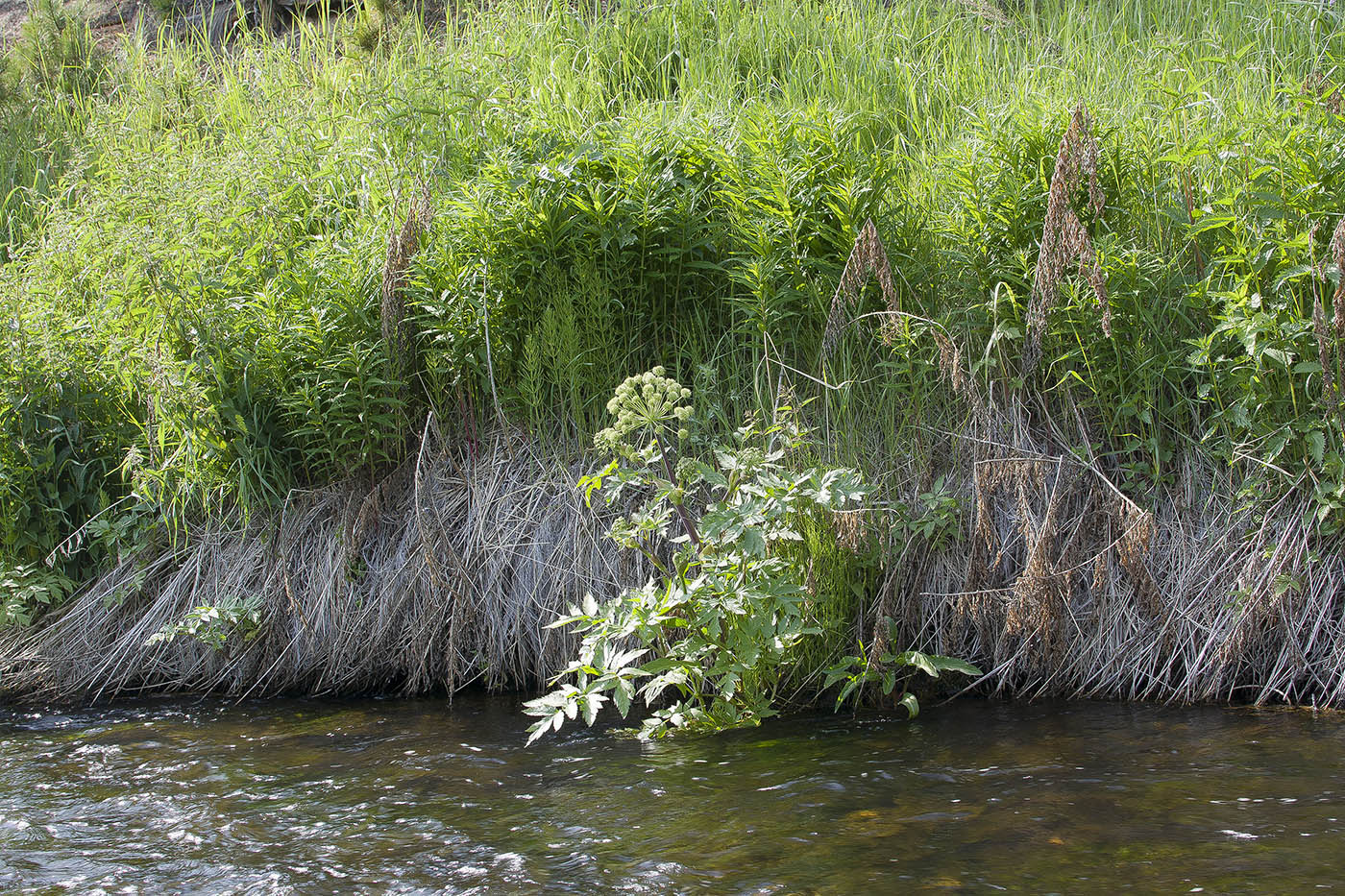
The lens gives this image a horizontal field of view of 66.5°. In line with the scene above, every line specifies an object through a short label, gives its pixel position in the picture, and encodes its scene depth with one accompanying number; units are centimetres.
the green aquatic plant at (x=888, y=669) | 323
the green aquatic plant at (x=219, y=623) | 404
